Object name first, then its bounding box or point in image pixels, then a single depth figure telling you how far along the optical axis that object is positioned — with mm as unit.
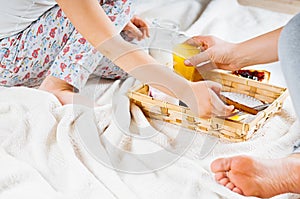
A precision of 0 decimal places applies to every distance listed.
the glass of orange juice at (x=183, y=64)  1918
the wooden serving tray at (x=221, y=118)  1783
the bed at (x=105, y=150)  1627
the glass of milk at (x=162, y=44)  1933
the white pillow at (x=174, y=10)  2535
